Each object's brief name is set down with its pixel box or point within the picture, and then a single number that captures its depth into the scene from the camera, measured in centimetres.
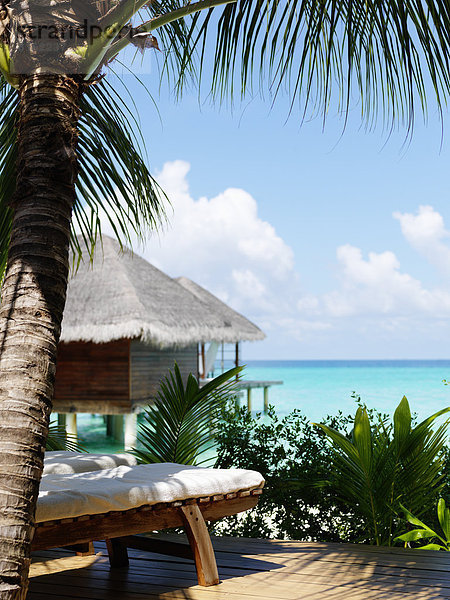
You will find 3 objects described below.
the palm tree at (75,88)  168
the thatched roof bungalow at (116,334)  1181
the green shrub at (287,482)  384
